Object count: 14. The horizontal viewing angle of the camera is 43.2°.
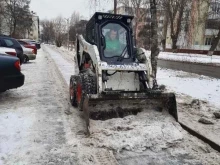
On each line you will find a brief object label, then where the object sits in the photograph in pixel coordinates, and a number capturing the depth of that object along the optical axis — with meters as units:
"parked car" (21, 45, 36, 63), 19.64
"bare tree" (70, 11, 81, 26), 66.12
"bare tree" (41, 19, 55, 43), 98.47
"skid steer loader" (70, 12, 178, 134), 5.44
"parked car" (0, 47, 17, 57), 11.55
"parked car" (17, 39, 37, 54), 21.72
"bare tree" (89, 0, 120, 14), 18.86
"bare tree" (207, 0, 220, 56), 30.49
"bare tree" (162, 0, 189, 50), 15.41
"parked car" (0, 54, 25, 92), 7.11
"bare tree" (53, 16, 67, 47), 65.35
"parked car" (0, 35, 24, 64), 14.71
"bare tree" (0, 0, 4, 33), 42.42
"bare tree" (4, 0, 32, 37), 48.97
